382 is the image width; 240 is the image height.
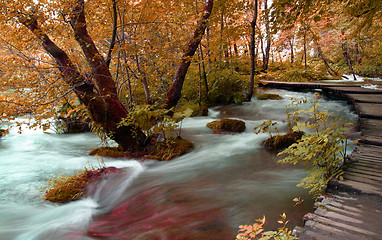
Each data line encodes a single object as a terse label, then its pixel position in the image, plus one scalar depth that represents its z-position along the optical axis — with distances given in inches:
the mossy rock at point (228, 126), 283.7
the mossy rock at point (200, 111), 388.2
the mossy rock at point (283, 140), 211.3
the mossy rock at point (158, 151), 228.7
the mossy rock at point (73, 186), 160.6
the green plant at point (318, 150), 112.1
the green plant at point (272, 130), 254.8
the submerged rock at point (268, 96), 436.5
